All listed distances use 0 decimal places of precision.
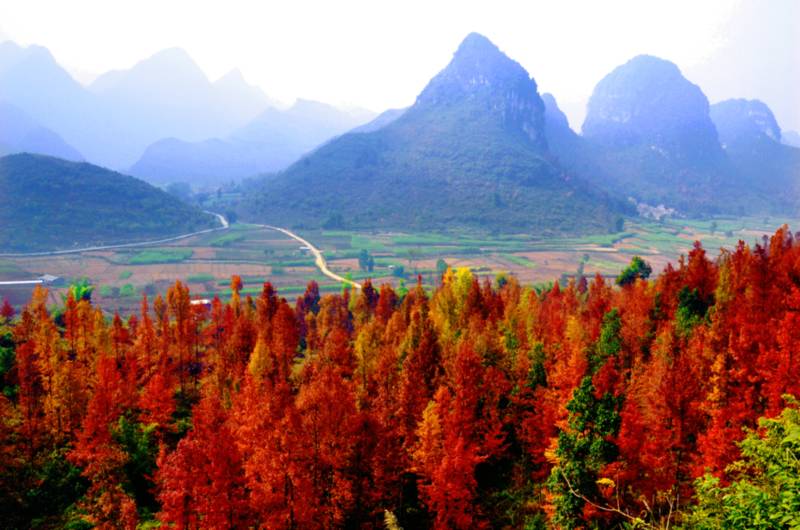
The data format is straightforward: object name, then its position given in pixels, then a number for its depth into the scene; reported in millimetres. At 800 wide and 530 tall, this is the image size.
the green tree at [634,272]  99250
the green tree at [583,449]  28266
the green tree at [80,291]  100125
